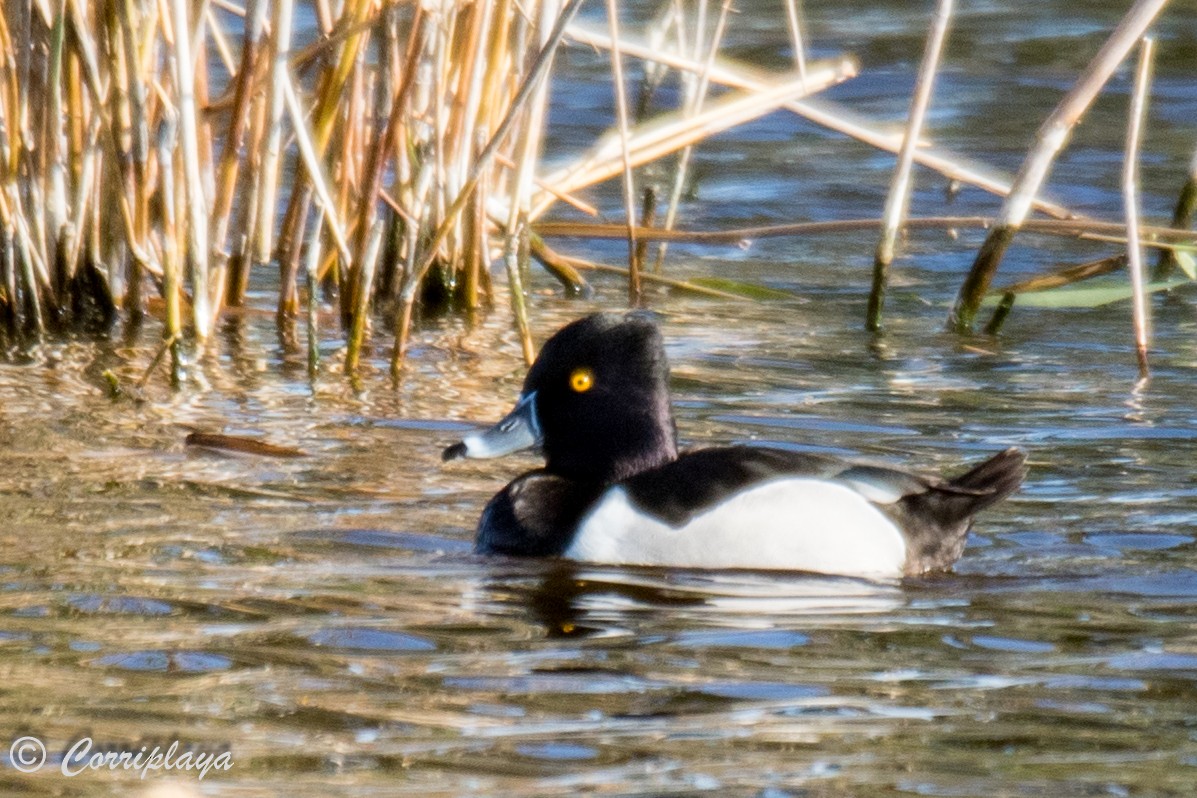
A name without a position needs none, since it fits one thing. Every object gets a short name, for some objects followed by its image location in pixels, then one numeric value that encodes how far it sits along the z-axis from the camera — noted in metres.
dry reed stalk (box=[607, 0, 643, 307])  13.62
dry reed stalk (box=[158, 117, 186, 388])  13.73
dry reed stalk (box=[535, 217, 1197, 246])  14.90
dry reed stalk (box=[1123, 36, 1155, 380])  13.62
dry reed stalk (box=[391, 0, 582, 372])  12.38
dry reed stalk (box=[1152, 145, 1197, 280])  16.26
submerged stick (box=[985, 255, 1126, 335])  16.09
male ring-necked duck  10.82
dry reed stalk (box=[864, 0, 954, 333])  13.91
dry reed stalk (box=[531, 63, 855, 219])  16.58
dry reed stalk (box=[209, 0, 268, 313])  13.51
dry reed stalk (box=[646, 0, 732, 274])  15.30
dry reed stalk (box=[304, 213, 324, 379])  14.45
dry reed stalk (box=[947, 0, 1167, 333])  13.41
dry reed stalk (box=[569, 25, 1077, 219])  15.68
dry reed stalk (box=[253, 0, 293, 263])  13.12
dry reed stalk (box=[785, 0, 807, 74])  14.65
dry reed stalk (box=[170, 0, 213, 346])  13.12
